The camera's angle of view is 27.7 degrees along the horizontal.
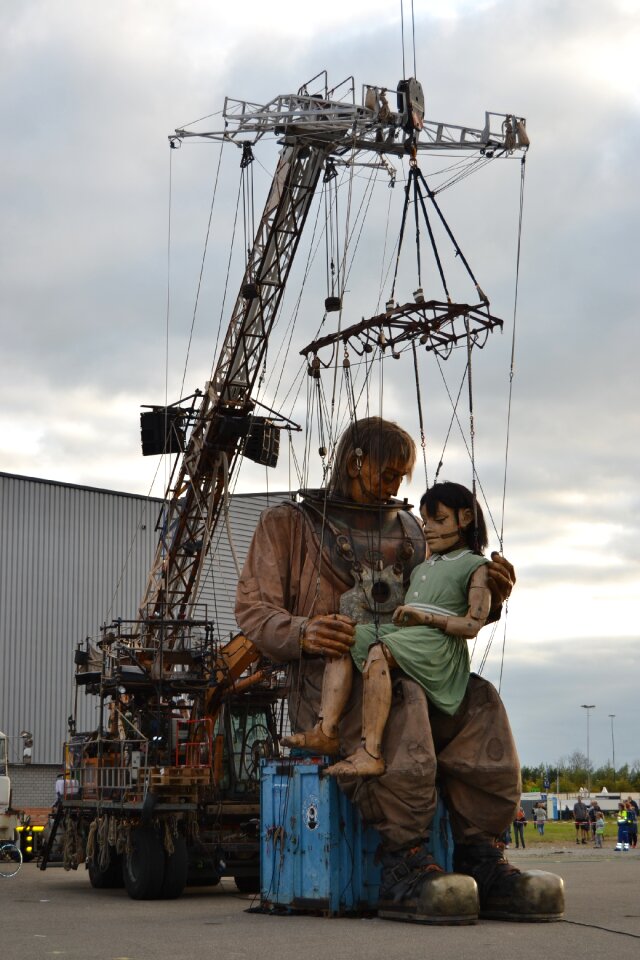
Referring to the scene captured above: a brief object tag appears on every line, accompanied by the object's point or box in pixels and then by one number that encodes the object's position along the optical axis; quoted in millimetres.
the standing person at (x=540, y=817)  40125
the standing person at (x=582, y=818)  34344
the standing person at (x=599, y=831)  31703
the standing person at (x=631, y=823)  28984
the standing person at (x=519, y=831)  31242
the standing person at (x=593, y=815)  32688
